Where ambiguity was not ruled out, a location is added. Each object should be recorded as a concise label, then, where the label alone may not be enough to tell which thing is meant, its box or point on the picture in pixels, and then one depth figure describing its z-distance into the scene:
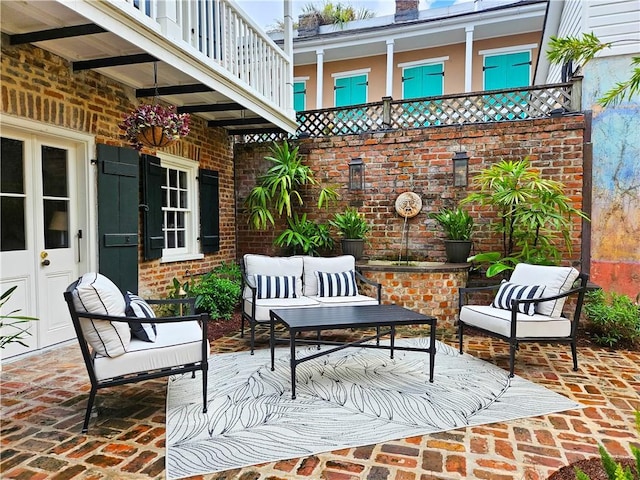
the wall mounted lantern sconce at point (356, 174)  6.53
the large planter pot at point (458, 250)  5.77
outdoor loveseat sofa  4.47
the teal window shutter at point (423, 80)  9.44
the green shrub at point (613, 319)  4.57
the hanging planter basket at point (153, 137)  3.97
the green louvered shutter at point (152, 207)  5.09
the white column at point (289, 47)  6.11
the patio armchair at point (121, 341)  2.65
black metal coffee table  3.32
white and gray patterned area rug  2.46
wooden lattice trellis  5.72
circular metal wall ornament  6.29
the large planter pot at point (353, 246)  6.22
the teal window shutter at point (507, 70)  8.80
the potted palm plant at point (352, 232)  6.23
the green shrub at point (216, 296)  5.46
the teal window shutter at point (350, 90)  10.02
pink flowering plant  3.92
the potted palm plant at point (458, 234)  5.78
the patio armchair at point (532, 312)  3.74
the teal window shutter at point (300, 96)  10.51
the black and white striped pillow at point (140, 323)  2.92
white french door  3.73
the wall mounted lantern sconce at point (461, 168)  5.97
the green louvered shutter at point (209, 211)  6.34
